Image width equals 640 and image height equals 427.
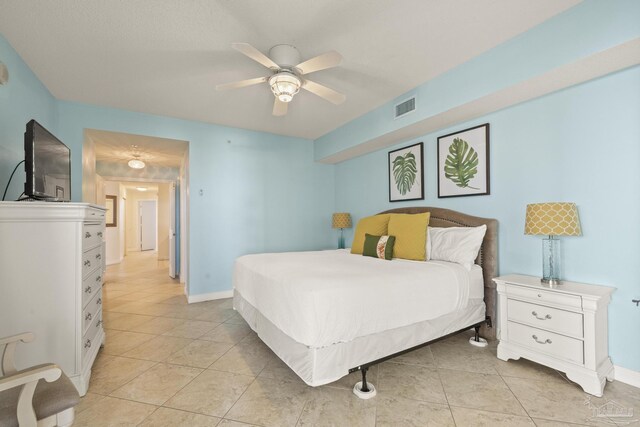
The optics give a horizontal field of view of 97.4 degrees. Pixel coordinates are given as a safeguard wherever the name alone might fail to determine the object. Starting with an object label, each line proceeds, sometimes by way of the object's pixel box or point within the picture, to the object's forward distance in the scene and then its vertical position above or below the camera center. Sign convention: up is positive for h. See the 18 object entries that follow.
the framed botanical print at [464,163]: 2.98 +0.56
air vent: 3.20 +1.24
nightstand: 1.91 -0.86
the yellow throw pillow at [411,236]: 3.01 -0.25
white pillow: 2.75 -0.32
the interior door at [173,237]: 5.85 -0.48
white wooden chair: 0.98 -0.72
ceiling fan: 2.13 +1.14
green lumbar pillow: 3.15 -0.38
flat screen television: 1.81 +0.36
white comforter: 1.77 -0.59
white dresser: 1.69 -0.42
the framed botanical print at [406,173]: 3.72 +0.55
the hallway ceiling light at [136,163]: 5.12 +0.94
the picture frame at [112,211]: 8.32 +0.11
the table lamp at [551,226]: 2.11 -0.11
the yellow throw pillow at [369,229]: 3.63 -0.21
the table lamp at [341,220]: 4.89 -0.12
